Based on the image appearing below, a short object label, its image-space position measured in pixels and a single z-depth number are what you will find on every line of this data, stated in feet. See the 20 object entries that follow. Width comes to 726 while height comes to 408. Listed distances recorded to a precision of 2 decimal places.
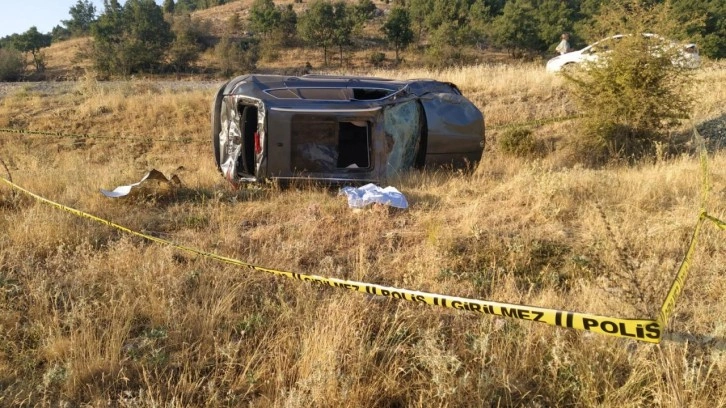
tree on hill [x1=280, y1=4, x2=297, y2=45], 113.91
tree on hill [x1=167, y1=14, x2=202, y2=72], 93.09
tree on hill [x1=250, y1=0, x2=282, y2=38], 115.14
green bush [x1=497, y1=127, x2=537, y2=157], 33.09
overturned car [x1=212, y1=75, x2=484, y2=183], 20.95
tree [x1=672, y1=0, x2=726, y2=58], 74.77
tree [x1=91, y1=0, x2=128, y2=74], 81.97
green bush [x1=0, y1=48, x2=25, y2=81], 82.07
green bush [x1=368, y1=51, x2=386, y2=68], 96.78
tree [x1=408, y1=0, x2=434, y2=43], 113.80
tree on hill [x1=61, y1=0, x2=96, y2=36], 182.50
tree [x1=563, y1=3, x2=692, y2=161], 26.91
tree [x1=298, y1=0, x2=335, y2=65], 103.45
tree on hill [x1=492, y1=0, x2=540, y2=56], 100.58
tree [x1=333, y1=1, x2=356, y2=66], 103.29
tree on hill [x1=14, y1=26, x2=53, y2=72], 116.88
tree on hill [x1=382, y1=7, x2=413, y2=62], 106.42
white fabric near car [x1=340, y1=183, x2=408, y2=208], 17.75
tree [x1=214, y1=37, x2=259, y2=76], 91.89
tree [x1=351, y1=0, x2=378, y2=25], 109.50
